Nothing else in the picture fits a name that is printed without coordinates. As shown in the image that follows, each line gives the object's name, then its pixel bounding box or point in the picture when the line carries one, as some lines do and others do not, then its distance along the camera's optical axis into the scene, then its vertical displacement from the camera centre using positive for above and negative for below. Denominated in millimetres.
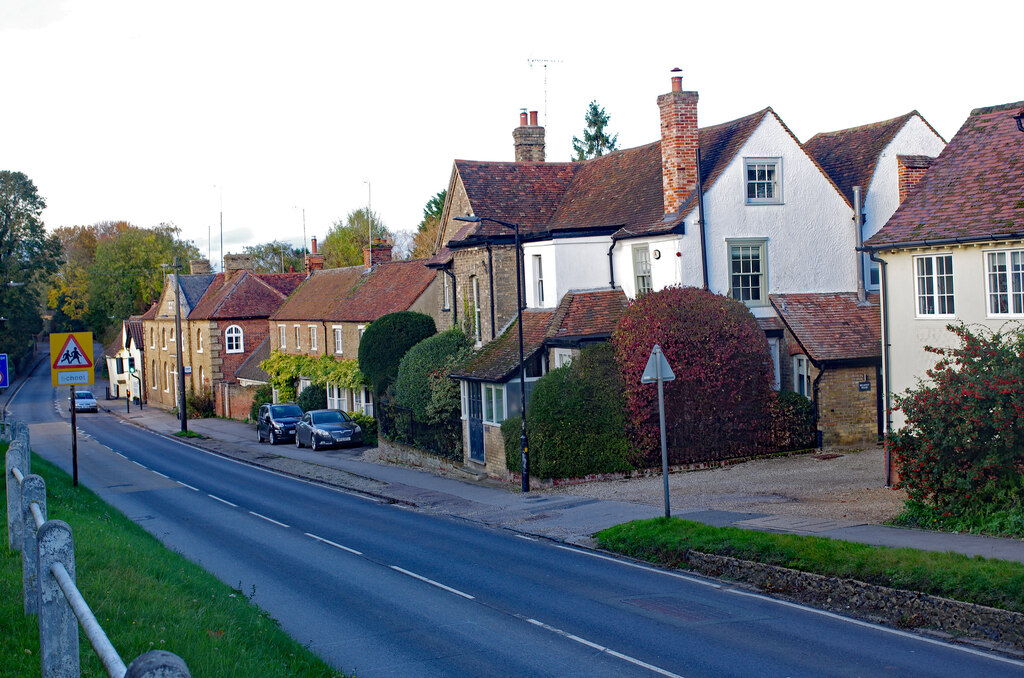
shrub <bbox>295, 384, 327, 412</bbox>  46656 -2047
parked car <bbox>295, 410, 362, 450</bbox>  38219 -3095
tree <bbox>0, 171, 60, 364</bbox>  63406 +9447
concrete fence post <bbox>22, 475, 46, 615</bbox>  7324 -1461
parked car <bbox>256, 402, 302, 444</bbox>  41406 -2872
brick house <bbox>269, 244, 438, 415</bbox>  41125 +2518
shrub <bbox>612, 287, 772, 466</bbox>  23875 -658
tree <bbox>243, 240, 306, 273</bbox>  101625 +11833
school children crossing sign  20734 +197
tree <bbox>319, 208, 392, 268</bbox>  86938 +11580
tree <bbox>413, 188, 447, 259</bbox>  76812 +11130
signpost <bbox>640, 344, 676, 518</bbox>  16625 -431
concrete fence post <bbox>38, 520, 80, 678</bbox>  5320 -1529
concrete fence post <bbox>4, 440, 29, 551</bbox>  9336 -1523
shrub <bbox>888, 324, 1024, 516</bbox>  14820 -1673
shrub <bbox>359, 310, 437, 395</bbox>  35500 +633
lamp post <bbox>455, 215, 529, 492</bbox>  23547 -2226
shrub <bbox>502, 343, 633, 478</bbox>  23938 -1933
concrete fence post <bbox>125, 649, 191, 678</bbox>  3508 -1191
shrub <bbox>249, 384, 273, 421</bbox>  51469 -2166
